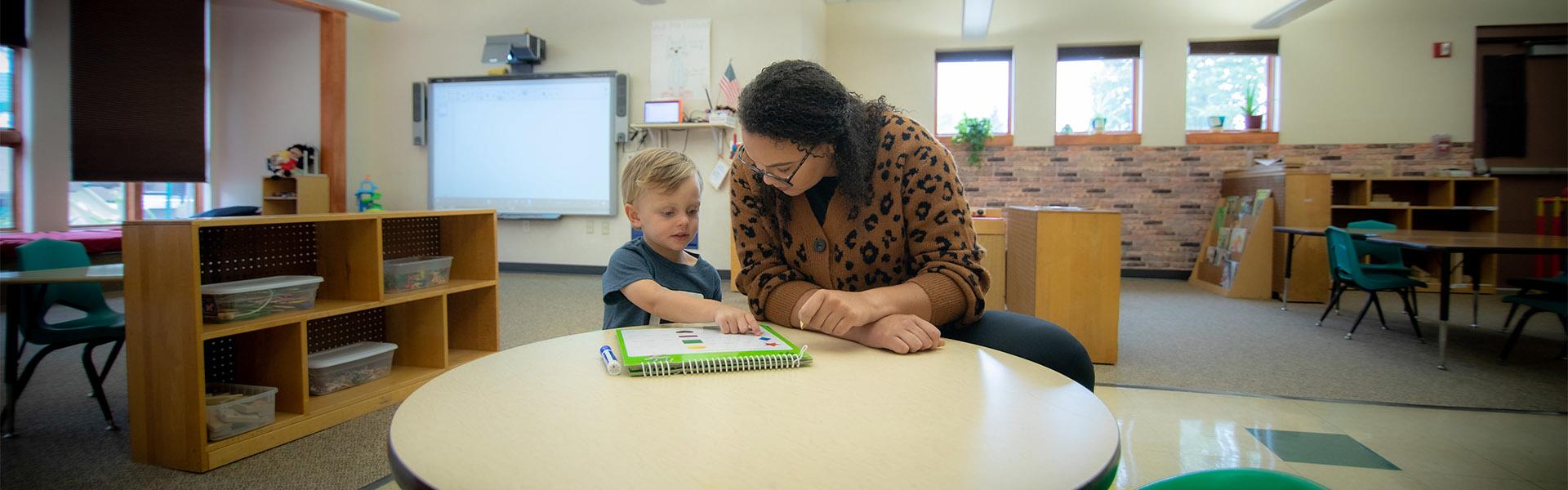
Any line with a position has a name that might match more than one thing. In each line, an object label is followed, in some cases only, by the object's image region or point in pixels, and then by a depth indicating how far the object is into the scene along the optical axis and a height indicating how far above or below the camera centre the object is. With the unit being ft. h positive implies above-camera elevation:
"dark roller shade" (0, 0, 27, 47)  19.38 +5.30
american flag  21.27 +4.08
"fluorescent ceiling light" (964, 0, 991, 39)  20.40 +6.28
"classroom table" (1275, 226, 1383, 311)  15.36 -0.27
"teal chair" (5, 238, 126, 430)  8.00 -1.25
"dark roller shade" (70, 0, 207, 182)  19.02 +3.59
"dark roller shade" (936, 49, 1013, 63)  24.19 +5.77
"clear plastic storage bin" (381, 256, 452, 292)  9.36 -0.73
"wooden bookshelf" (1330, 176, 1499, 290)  20.15 +0.67
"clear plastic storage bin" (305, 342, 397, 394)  8.52 -1.85
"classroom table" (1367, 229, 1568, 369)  10.39 -0.24
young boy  5.15 -0.13
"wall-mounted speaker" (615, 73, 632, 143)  22.02 +3.35
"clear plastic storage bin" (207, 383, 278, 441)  7.03 -1.98
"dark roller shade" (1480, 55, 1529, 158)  21.26 +3.68
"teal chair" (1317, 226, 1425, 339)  12.79 -0.89
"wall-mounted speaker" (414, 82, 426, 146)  23.90 +3.58
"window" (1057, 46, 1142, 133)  23.45 +4.59
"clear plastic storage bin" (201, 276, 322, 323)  7.10 -0.84
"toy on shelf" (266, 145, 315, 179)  22.63 +1.82
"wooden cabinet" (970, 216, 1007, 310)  13.91 -0.47
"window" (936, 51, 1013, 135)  24.27 +4.68
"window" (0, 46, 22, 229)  19.58 +2.11
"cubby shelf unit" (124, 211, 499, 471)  6.75 -1.20
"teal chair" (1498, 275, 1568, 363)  10.78 -1.10
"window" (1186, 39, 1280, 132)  22.80 +4.70
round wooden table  2.01 -0.70
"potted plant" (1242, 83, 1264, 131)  22.43 +3.65
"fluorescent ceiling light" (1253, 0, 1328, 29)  19.84 +6.23
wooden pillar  22.02 +3.62
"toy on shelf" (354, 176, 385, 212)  22.82 +0.65
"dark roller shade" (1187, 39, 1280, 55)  22.66 +5.74
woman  3.98 -0.03
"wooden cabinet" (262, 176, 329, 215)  21.63 +0.69
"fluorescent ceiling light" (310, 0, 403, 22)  19.42 +5.86
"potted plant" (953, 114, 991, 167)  23.20 +2.94
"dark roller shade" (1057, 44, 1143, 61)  23.36 +5.73
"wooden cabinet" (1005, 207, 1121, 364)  10.83 -0.75
